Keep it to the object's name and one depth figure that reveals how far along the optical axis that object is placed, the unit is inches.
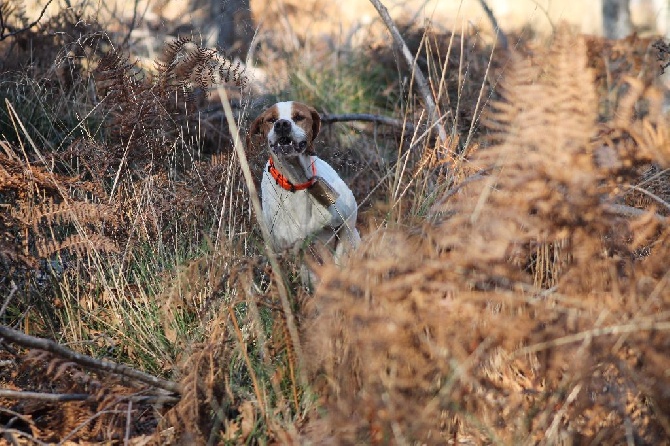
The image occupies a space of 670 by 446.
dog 305.3
